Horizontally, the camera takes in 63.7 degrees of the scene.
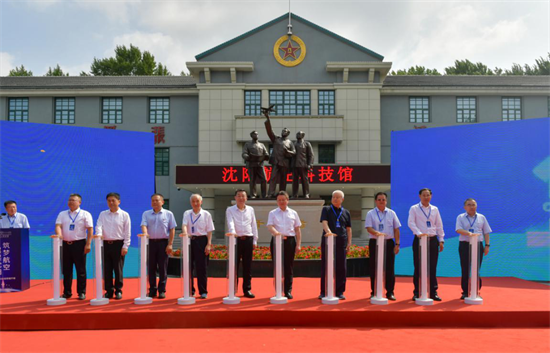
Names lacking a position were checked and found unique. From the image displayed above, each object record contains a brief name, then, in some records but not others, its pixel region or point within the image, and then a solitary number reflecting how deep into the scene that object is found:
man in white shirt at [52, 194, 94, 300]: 7.01
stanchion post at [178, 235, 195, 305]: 6.41
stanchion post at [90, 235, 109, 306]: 6.48
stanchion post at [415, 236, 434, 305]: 6.55
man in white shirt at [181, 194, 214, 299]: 6.96
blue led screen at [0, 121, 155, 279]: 9.38
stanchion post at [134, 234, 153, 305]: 6.52
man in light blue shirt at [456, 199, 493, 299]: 7.16
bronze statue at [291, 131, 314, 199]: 12.33
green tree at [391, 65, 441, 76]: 40.54
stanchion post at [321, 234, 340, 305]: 6.47
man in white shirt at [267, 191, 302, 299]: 6.99
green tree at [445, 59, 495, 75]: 42.84
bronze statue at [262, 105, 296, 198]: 12.22
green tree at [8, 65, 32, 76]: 40.75
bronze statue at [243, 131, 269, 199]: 12.43
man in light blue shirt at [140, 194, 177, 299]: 7.05
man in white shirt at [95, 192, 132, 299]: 6.98
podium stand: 8.04
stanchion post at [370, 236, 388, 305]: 6.52
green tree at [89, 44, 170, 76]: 39.78
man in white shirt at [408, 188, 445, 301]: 7.03
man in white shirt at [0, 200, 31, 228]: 8.39
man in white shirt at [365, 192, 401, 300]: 6.93
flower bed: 10.81
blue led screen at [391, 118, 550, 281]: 9.68
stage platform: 5.90
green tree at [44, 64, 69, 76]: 41.09
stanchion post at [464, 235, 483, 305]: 6.65
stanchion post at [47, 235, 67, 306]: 6.51
